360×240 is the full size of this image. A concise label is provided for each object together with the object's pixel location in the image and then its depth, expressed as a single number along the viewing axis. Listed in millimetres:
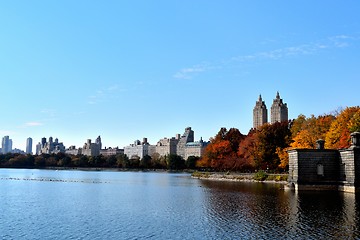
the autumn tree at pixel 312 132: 72938
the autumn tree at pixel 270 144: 83875
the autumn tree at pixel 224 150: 103544
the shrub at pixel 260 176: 75462
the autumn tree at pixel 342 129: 63094
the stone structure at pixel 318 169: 56438
